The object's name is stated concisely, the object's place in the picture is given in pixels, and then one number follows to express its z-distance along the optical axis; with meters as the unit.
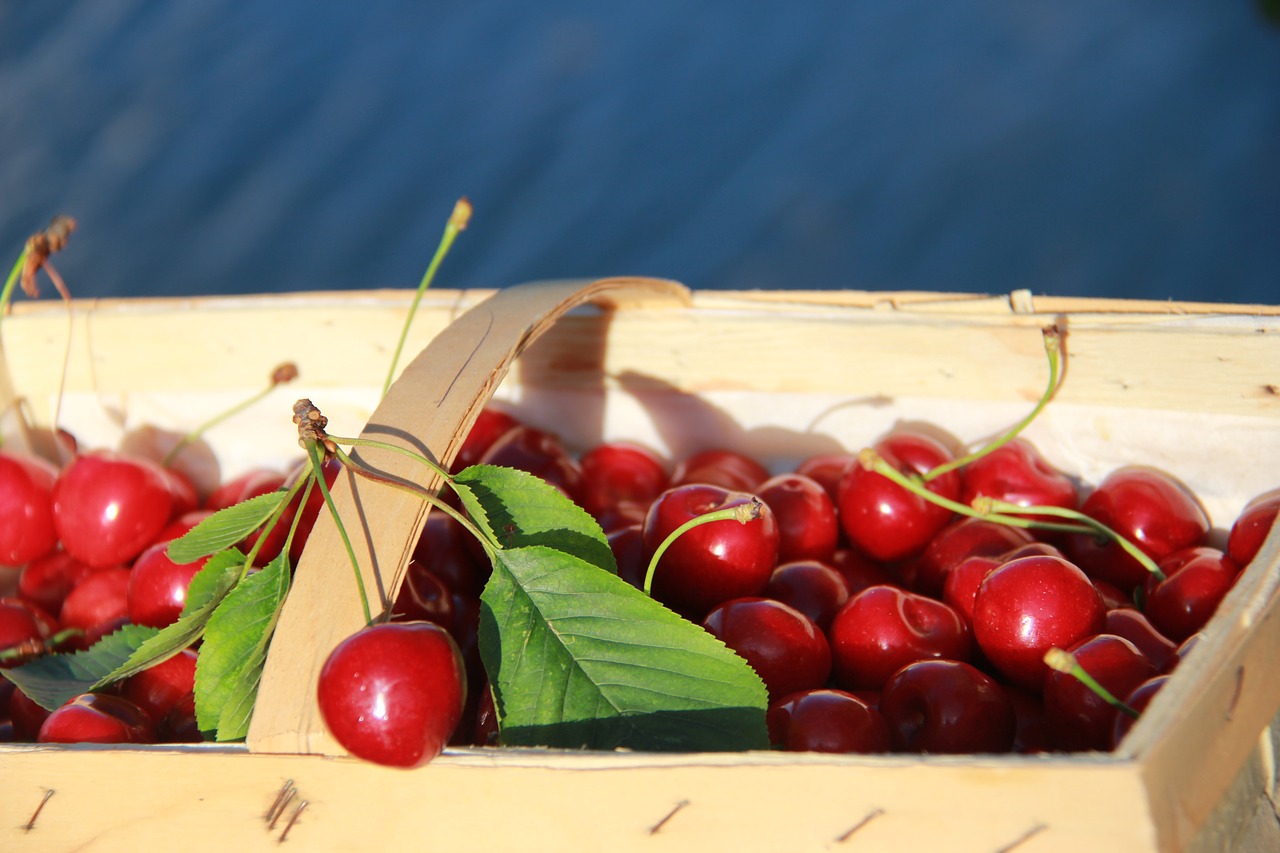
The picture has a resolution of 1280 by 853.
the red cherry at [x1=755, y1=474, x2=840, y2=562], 0.81
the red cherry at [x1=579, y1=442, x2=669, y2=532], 0.84
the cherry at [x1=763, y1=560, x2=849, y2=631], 0.79
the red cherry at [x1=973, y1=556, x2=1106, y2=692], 0.75
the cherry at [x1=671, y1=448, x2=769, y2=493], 0.83
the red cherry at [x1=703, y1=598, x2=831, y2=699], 0.75
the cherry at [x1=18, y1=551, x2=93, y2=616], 0.84
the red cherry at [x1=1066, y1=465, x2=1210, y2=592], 0.80
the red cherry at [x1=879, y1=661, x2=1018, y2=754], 0.74
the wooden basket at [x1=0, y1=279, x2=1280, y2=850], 0.69
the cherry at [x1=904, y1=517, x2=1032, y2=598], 0.80
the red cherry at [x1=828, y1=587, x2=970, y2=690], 0.77
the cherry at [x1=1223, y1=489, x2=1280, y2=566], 0.77
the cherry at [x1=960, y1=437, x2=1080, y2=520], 0.81
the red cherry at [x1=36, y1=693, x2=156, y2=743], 0.74
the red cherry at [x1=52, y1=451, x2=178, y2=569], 0.83
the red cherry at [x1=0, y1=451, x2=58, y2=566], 0.84
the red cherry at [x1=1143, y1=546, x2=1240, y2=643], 0.77
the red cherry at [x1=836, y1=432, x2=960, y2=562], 0.81
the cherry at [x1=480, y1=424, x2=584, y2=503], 0.82
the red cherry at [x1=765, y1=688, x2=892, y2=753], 0.73
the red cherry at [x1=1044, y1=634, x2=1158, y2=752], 0.73
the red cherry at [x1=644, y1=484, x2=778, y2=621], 0.78
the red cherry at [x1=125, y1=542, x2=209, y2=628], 0.79
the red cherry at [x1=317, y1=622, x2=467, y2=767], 0.70
